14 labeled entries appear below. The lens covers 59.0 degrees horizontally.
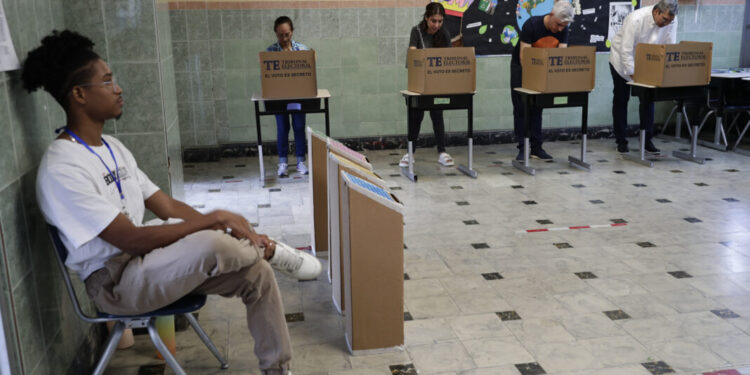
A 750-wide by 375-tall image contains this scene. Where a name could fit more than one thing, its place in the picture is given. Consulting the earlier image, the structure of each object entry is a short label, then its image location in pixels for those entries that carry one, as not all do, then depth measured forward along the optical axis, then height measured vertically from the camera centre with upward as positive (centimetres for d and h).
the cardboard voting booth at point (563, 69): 619 -30
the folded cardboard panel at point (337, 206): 304 -78
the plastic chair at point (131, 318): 218 -90
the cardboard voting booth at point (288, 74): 601 -28
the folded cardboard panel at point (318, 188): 386 -86
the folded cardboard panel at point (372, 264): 272 -92
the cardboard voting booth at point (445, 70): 605 -28
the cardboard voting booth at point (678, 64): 636 -28
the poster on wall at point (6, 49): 200 +0
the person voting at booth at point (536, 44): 638 -7
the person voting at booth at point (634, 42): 671 -7
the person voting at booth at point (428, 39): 640 +1
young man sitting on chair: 207 -60
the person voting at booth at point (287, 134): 640 -90
